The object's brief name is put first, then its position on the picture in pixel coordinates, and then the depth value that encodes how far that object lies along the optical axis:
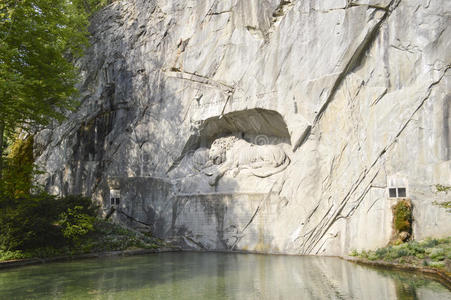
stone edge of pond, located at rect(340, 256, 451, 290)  8.48
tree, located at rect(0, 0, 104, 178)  12.44
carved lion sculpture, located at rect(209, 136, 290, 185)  17.09
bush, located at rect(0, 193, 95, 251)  12.66
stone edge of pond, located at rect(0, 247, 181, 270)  11.95
